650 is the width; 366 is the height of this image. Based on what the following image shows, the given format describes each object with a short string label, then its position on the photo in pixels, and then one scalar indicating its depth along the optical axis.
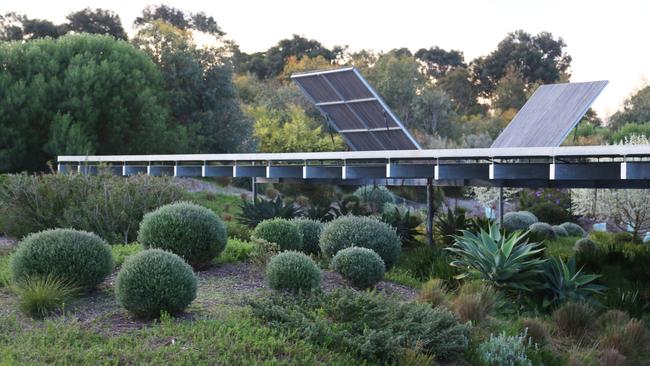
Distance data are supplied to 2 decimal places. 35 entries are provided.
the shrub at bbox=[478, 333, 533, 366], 8.09
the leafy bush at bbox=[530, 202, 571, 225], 27.98
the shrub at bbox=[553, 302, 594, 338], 10.23
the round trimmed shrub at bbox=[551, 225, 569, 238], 22.28
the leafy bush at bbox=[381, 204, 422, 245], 16.94
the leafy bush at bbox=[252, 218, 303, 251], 12.30
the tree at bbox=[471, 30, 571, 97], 69.94
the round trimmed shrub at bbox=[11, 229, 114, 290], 9.16
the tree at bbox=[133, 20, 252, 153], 38.41
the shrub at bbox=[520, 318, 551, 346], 9.44
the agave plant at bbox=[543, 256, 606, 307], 11.79
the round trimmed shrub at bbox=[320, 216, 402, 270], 12.35
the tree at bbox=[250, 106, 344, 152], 40.59
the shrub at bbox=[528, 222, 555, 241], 20.69
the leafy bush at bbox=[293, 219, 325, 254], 13.60
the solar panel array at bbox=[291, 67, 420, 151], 19.09
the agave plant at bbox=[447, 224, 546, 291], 11.54
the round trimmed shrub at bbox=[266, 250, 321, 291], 9.30
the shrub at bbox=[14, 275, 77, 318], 8.23
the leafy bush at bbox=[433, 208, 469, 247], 17.09
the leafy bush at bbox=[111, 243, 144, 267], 11.09
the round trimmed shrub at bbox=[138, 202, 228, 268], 10.91
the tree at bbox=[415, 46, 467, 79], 77.19
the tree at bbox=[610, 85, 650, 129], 53.31
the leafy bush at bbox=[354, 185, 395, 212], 26.58
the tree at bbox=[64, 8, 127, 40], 53.03
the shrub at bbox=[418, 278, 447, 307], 9.91
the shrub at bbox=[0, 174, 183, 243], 15.19
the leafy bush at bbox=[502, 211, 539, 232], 22.42
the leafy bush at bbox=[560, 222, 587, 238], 23.45
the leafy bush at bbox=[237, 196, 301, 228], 17.62
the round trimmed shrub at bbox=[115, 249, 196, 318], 8.12
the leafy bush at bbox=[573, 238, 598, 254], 16.50
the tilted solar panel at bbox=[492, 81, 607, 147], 18.95
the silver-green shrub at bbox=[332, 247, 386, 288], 10.74
